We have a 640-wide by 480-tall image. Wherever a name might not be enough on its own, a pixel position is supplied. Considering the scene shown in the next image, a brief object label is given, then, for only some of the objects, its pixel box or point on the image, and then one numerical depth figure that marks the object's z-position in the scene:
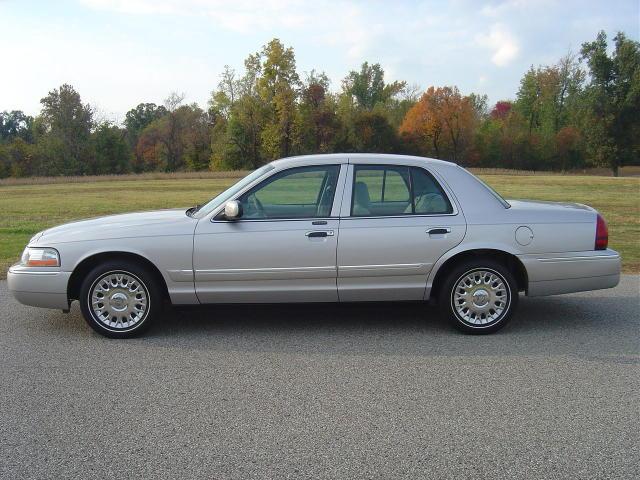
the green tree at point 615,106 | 65.94
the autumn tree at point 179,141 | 79.12
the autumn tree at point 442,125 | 73.19
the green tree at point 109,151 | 73.50
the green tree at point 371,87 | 92.81
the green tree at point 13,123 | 105.36
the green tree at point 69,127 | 70.81
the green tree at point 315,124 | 68.75
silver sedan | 5.62
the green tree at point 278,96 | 65.94
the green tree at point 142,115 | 104.99
